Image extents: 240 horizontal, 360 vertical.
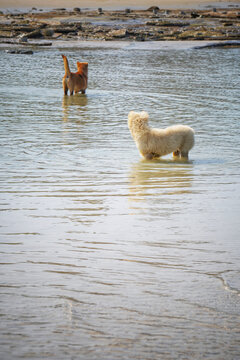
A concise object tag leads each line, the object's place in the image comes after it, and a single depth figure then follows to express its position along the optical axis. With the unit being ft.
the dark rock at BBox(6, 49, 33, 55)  75.41
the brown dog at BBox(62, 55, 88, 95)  39.96
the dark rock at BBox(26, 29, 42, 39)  109.20
